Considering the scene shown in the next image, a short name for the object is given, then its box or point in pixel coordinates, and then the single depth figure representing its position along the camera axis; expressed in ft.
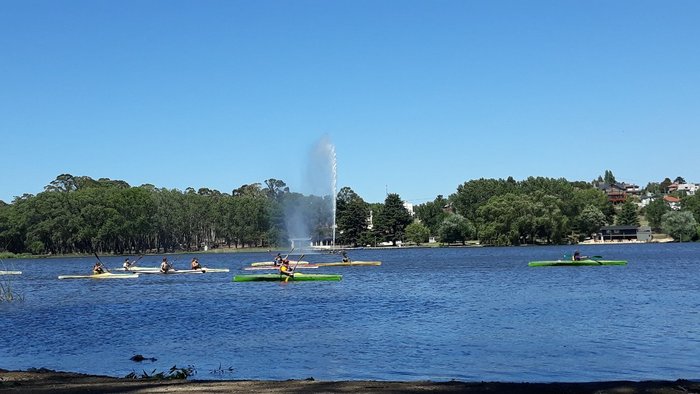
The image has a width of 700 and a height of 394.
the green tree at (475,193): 569.64
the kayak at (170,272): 215.80
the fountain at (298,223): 476.13
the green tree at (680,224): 465.88
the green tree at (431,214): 582.76
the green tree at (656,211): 537.24
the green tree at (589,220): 486.38
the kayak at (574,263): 212.43
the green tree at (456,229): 515.50
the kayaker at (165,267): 214.18
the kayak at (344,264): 228.02
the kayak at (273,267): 207.96
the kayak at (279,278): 161.79
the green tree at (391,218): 522.47
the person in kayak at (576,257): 216.00
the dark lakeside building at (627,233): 533.96
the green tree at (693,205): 502.62
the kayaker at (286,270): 163.02
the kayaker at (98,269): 194.87
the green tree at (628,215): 556.92
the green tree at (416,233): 542.57
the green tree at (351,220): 512.22
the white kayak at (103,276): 190.08
